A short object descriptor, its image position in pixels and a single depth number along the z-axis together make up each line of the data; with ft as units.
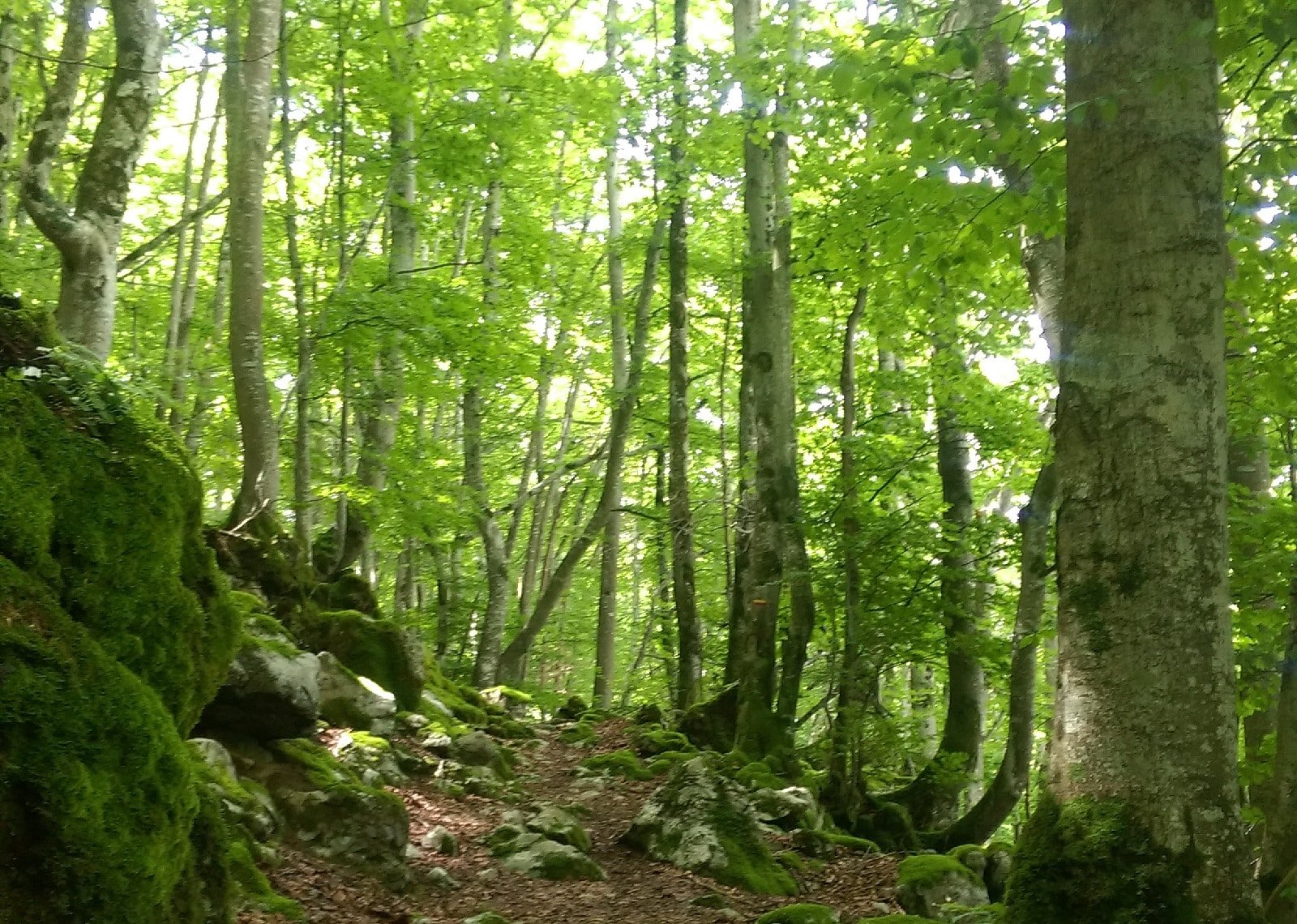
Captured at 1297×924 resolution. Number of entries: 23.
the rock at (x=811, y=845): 26.08
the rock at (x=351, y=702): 26.12
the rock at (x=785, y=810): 27.12
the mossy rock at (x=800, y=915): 18.12
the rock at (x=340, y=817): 18.17
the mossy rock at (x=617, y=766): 33.47
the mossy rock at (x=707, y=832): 22.57
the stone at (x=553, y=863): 21.45
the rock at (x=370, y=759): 22.84
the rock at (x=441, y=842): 21.16
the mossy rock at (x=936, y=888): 20.93
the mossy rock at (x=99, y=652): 8.80
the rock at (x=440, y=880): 19.12
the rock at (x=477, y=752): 29.30
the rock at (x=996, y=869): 22.33
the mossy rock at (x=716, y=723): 36.76
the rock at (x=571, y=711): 50.88
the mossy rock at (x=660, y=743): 36.94
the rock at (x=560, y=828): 23.48
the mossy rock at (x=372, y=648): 30.37
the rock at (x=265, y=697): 19.19
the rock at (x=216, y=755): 16.75
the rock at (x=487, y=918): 16.76
